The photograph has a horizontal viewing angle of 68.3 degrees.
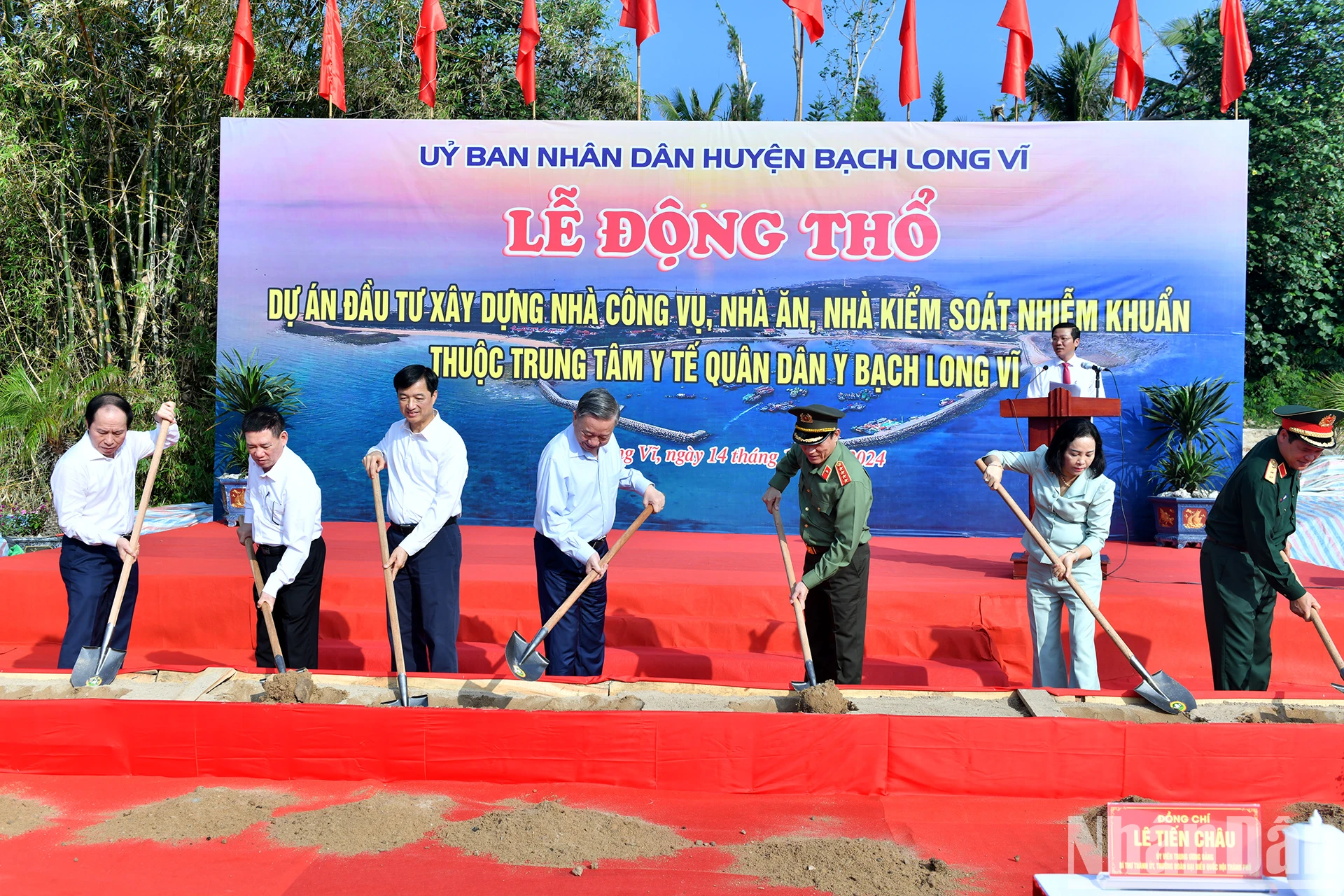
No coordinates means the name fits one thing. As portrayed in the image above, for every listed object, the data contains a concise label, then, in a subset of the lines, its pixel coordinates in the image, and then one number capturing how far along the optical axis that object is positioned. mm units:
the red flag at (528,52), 7730
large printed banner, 7086
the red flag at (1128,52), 7152
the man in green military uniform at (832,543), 3799
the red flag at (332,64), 7742
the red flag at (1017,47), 7258
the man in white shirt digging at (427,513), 3916
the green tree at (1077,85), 13805
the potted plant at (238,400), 7367
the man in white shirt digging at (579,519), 3883
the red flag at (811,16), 7309
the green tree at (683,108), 17094
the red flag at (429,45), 7625
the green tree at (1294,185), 10984
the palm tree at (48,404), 7578
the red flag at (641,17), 7578
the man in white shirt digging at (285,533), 3816
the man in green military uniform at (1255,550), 3688
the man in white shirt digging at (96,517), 4000
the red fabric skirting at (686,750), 3096
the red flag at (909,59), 7648
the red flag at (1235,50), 6980
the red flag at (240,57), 7410
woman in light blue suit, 3783
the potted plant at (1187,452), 6836
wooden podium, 5148
